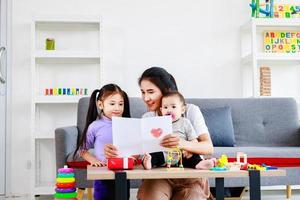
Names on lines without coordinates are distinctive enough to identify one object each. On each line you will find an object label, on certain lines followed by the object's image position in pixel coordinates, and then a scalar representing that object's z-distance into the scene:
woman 1.88
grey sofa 3.45
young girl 2.17
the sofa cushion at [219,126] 3.37
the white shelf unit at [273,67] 4.14
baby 1.91
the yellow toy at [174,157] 1.82
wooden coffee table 1.63
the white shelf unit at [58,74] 4.09
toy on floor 1.93
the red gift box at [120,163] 1.74
